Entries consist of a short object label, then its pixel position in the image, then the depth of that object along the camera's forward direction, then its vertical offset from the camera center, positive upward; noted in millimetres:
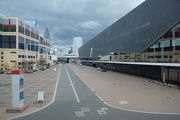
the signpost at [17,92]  10589 -2670
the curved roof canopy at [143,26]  23702 +8024
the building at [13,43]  52767 +6545
